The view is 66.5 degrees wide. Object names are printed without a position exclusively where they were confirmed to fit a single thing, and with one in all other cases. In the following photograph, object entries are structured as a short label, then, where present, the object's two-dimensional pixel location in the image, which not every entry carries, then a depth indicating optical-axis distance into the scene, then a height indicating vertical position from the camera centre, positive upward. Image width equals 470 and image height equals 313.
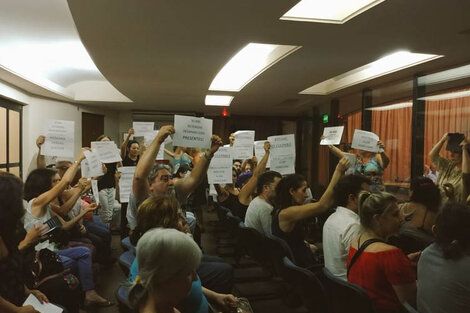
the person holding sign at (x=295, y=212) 2.67 -0.51
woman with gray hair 1.20 -0.42
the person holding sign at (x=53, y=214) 2.74 -0.57
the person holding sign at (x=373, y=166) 4.52 -0.23
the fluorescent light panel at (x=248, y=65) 4.64 +1.22
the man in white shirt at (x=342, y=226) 2.21 -0.49
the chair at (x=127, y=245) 2.26 -0.70
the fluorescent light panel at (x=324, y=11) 3.09 +1.21
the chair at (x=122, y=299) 1.58 -0.69
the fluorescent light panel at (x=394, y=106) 5.73 +0.72
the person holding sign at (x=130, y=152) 4.91 -0.14
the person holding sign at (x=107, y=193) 4.91 -0.70
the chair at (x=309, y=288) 2.02 -0.83
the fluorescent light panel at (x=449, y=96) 4.76 +0.76
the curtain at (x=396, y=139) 5.80 +0.17
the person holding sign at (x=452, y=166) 3.60 -0.17
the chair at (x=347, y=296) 1.62 -0.70
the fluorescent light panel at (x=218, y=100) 7.98 +1.04
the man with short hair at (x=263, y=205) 3.38 -0.57
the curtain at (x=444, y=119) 4.75 +0.43
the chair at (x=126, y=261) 2.04 -0.70
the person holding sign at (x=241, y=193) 3.89 -0.63
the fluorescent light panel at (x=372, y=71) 4.80 +1.22
